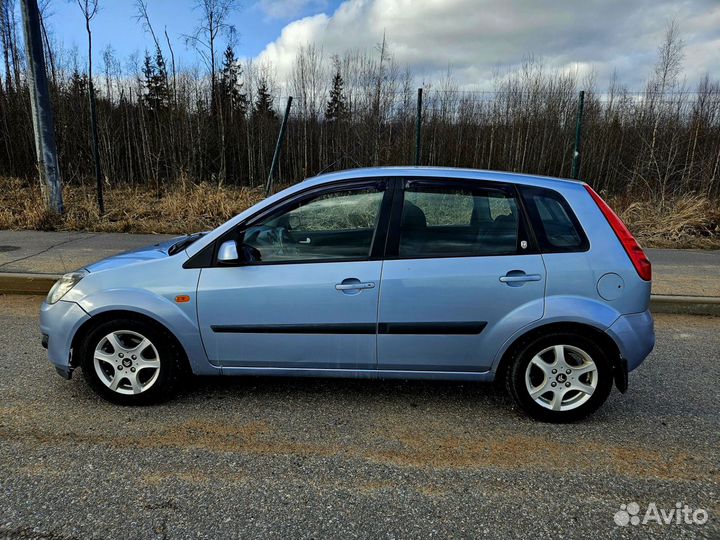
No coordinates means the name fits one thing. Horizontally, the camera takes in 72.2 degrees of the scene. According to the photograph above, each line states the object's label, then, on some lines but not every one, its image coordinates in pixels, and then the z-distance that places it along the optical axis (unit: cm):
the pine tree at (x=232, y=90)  1644
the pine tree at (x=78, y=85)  1555
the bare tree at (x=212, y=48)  1638
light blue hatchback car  308
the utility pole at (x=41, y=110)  918
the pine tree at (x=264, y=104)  1641
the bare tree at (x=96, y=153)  977
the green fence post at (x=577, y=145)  894
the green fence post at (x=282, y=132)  982
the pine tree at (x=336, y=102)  1456
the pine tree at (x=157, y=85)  1513
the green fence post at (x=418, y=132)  924
